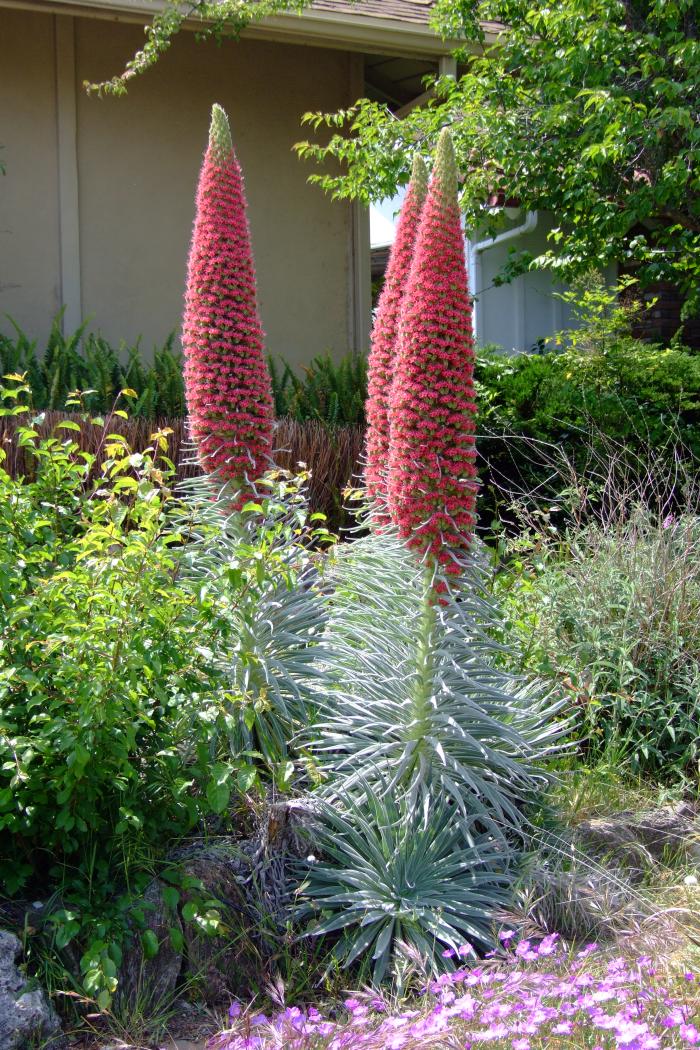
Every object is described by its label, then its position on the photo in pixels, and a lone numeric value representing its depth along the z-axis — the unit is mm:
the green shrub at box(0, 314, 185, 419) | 6457
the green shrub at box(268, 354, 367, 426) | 7125
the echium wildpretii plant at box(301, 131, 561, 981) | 3146
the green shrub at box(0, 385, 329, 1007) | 2816
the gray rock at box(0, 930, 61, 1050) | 2578
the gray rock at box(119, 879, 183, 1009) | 2904
